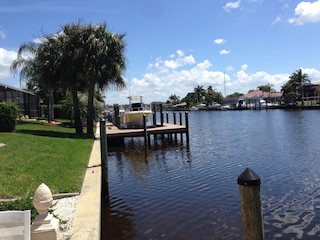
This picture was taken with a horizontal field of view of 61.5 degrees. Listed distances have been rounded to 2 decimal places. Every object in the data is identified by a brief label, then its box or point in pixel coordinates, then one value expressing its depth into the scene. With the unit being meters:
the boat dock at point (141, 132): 19.07
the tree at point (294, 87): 86.45
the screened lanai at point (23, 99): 26.06
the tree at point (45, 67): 20.40
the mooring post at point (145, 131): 18.97
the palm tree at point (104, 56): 19.05
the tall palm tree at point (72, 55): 19.51
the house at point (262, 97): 101.59
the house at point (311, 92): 83.32
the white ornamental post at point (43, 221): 3.92
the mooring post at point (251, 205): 3.16
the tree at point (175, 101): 152.29
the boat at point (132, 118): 24.33
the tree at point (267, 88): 114.44
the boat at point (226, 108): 104.73
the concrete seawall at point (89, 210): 4.63
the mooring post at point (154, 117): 24.17
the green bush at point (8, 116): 15.43
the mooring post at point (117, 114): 24.23
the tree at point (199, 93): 141.49
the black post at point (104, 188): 6.78
